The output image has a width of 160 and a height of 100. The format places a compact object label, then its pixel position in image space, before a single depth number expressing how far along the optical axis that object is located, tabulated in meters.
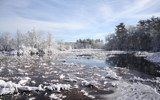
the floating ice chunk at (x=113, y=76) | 12.11
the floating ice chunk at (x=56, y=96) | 7.43
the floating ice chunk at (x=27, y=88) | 8.40
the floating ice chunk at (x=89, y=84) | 9.78
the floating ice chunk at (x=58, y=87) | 8.80
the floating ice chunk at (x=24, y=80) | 10.07
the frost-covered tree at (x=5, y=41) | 75.91
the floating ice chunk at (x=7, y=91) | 7.83
